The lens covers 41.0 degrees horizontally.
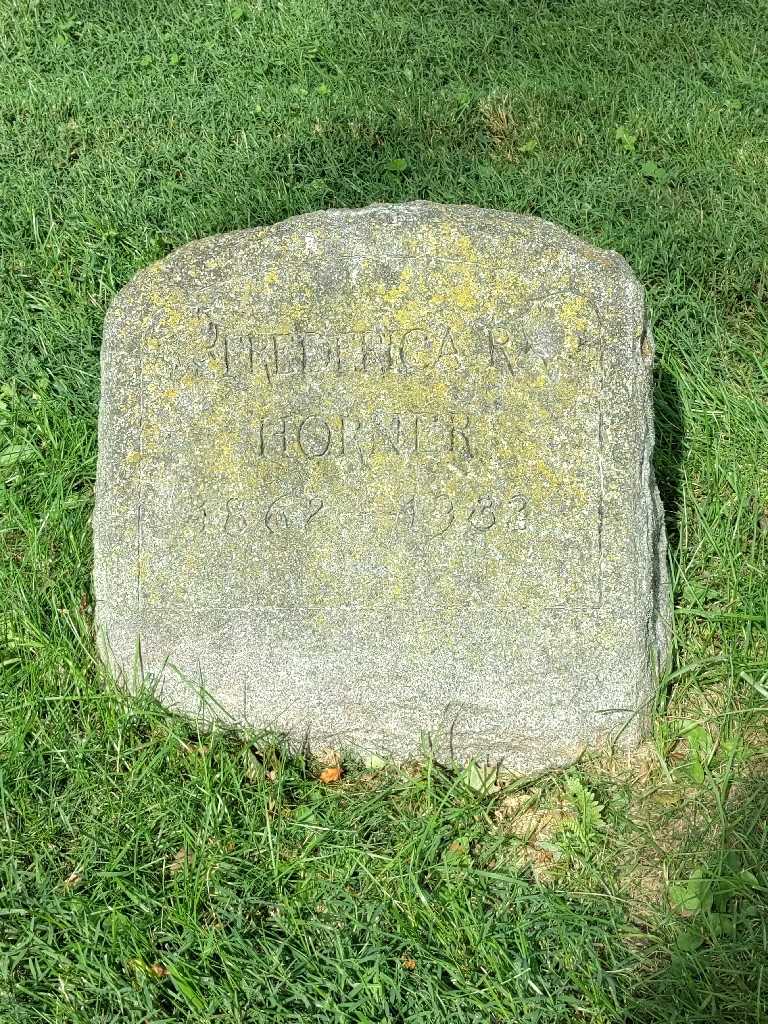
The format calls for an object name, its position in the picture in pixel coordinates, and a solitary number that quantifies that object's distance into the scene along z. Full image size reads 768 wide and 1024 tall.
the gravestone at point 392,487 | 2.39
